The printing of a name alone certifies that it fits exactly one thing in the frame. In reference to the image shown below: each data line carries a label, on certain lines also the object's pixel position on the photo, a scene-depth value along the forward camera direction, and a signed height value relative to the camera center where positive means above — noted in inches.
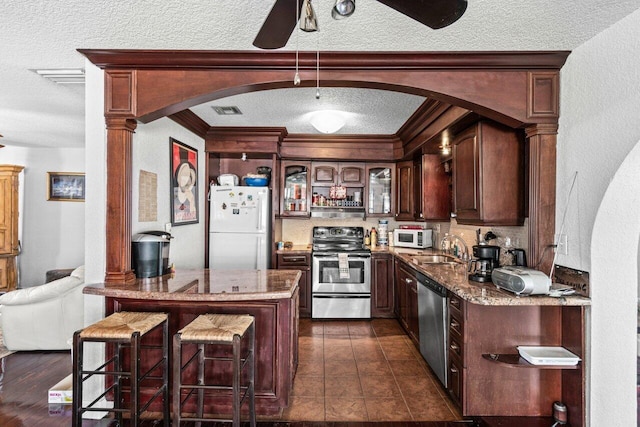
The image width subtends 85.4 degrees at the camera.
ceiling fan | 49.8 +30.4
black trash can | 100.1 -12.1
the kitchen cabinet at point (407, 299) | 138.4 -37.8
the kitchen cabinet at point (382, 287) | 179.5 -38.1
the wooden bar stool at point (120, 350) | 75.8 -32.0
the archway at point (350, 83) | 89.4 +34.6
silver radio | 82.7 -16.3
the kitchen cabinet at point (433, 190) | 163.3 +11.2
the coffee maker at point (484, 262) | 102.3 -14.4
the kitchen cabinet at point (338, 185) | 194.1 +15.9
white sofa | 131.3 -39.6
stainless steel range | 176.6 -36.6
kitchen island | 92.1 -27.4
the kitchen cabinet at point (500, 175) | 105.2 +11.9
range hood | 192.6 +0.7
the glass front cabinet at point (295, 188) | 191.3 +14.1
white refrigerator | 165.2 -7.7
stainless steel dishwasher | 104.4 -36.0
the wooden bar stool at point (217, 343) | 75.3 -30.5
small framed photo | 219.0 +15.7
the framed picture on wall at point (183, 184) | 134.1 +11.9
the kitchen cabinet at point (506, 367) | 89.2 -38.8
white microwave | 182.2 -13.0
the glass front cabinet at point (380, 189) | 197.2 +14.1
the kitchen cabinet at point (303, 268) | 178.2 -28.3
